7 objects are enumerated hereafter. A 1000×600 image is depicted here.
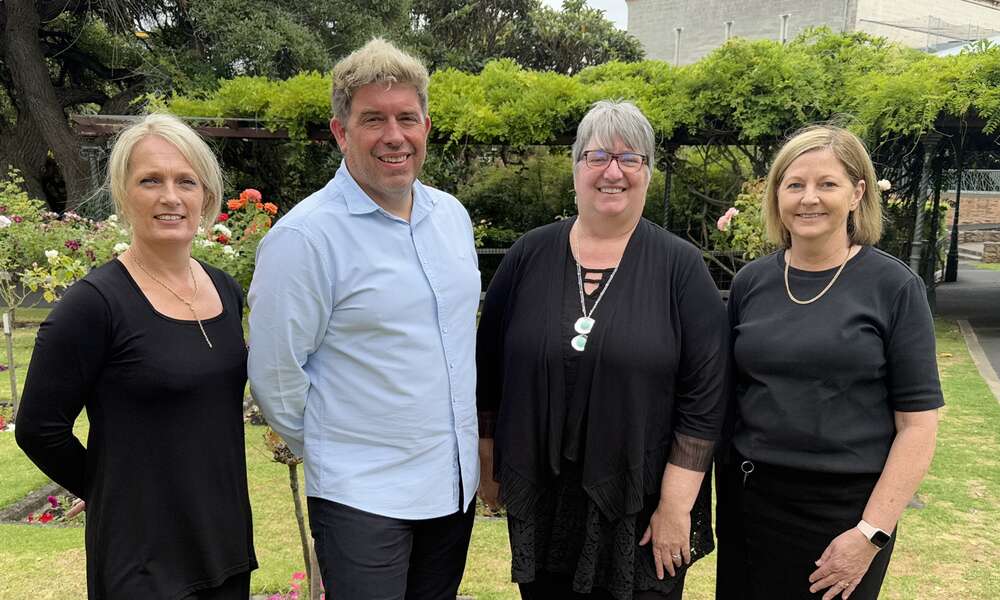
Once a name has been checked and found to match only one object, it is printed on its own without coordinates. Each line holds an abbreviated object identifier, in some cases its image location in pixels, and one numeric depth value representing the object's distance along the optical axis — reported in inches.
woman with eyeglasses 74.9
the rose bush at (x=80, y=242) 239.6
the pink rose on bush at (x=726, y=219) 261.7
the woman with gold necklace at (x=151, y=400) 64.4
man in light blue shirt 69.7
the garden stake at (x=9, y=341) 212.8
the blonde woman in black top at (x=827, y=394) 72.6
